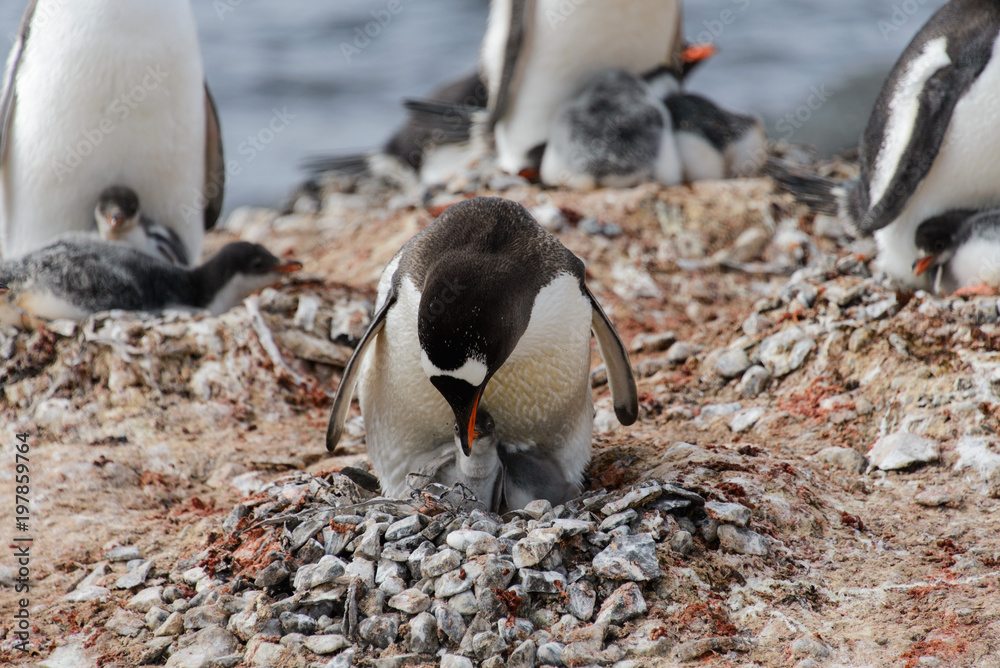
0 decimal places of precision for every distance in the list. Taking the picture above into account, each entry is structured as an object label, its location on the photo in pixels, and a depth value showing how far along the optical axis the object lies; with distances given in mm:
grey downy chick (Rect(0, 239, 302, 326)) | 8398
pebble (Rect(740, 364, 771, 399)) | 7434
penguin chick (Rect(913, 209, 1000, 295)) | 7427
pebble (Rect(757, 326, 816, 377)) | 7398
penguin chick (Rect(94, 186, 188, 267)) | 9102
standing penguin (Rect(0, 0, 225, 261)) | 9039
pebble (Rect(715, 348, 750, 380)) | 7687
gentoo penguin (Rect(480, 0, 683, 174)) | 12070
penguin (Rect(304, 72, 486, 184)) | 14094
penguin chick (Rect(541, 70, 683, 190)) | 11695
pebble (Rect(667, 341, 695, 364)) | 8414
